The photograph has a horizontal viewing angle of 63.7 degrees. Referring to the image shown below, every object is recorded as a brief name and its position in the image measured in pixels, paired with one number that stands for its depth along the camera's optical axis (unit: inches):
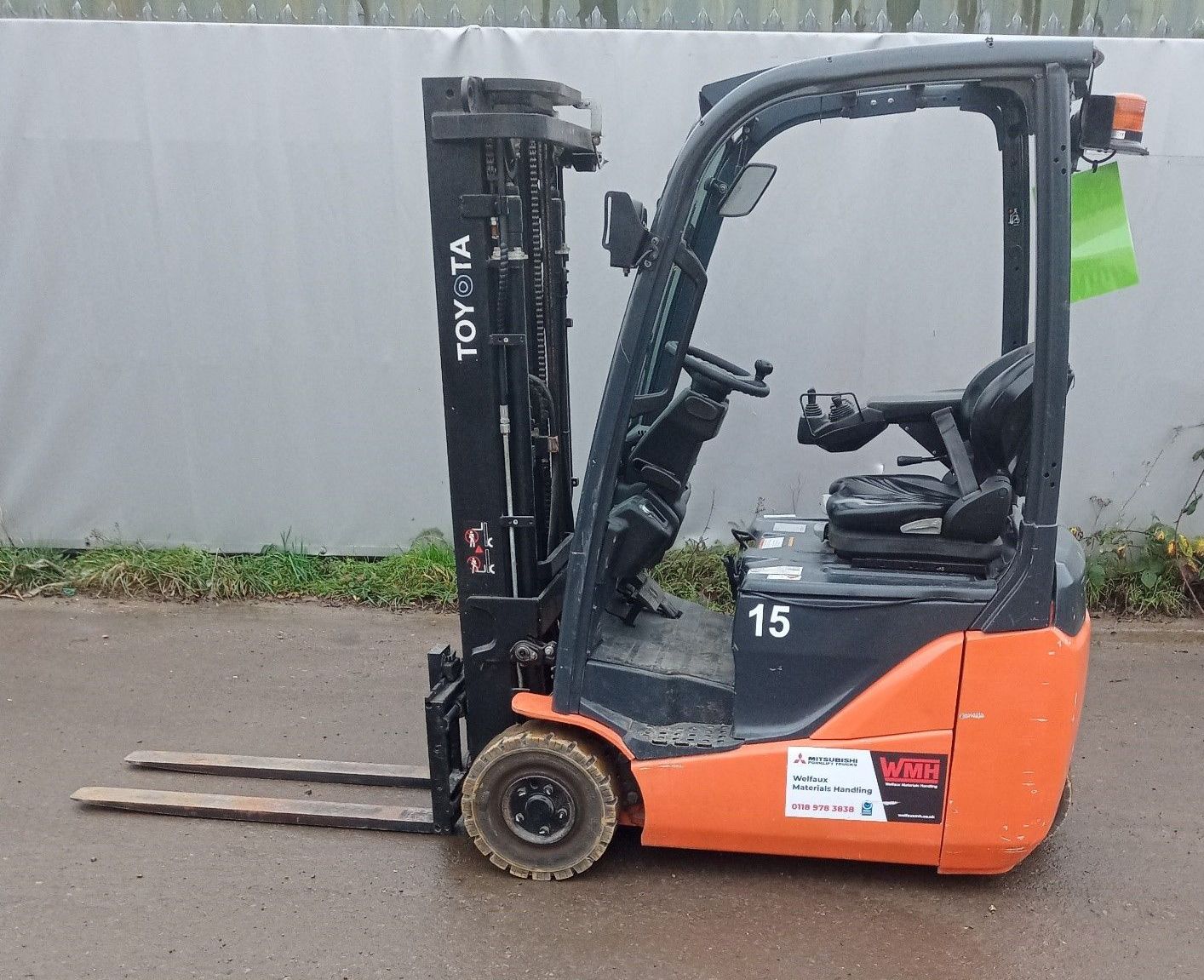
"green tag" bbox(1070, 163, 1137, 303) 106.0
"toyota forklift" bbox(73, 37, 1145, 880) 107.0
